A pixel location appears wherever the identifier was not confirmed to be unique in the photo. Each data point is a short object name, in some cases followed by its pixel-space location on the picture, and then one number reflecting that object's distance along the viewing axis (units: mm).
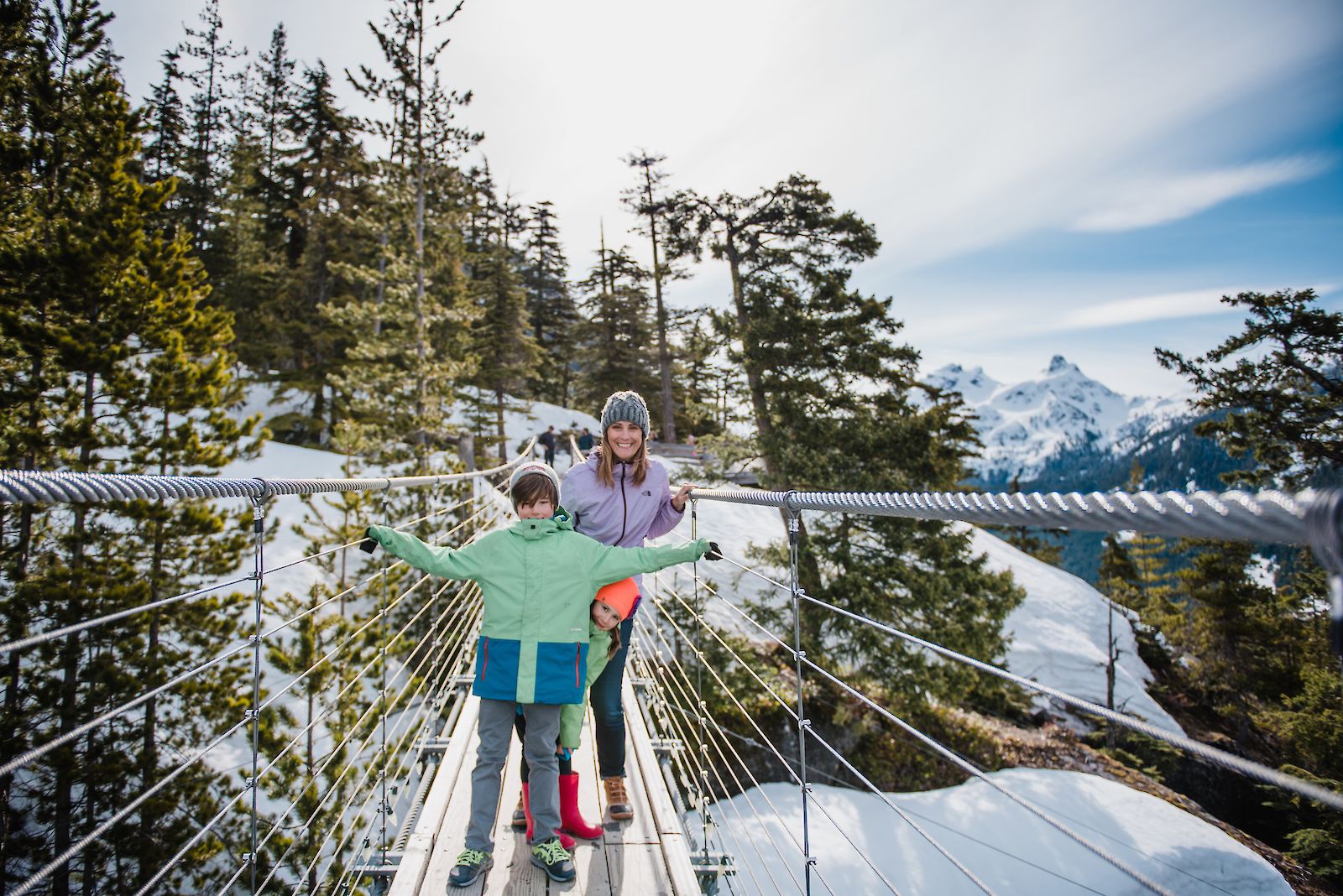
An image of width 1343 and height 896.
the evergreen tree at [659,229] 14086
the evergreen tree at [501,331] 18172
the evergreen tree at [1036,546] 25750
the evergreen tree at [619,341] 22844
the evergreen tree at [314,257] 16344
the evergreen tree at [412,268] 10992
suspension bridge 734
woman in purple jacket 2410
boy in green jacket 2000
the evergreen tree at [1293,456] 8344
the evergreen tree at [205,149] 22406
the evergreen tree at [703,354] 10992
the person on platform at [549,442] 17256
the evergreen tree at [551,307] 27031
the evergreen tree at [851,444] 9430
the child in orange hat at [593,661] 2150
